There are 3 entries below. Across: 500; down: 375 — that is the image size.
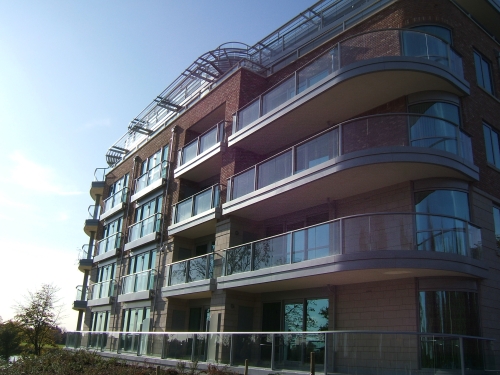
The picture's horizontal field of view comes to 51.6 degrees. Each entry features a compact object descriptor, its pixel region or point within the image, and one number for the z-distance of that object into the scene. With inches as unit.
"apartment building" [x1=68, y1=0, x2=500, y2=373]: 547.8
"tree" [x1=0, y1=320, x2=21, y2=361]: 1207.6
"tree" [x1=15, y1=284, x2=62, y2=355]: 1433.3
